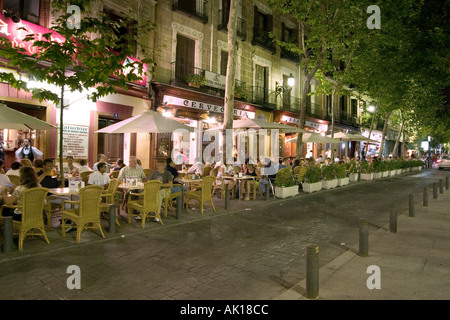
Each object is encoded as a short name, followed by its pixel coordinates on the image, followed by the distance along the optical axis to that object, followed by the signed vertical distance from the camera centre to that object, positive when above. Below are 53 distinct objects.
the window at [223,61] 18.23 +6.20
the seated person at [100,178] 7.14 -0.34
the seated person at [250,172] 11.02 -0.23
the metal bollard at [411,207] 8.55 -1.09
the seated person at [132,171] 8.07 -0.19
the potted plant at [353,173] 18.24 -0.39
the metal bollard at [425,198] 10.34 -1.01
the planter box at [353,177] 18.30 -0.60
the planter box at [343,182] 15.79 -0.78
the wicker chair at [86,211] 5.64 -0.91
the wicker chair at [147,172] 10.10 -0.26
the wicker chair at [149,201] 6.76 -0.82
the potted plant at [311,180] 13.15 -0.59
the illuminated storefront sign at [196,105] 14.85 +3.15
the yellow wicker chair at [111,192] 6.89 -0.65
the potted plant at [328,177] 14.53 -0.51
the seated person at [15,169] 7.37 -0.17
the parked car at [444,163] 32.49 +0.56
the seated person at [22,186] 5.43 -0.43
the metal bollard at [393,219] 6.81 -1.15
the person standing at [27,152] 9.73 +0.33
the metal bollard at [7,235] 4.94 -1.18
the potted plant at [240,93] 18.12 +4.32
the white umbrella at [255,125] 11.66 +1.58
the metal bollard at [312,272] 3.61 -1.25
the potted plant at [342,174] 15.73 -0.39
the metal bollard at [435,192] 11.96 -0.93
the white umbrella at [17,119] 6.41 +0.95
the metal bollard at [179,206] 7.76 -1.06
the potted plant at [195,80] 15.59 +4.33
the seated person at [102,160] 9.15 +0.11
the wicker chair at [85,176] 8.40 -0.35
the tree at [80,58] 6.59 +2.33
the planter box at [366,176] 19.20 -0.56
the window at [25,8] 9.79 +5.08
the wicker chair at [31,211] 5.14 -0.84
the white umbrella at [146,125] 8.76 +1.15
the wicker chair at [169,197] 7.86 -0.86
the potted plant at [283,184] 11.26 -0.67
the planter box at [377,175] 20.52 -0.53
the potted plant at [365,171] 19.22 -0.25
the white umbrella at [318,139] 18.00 +1.62
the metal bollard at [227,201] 9.12 -1.07
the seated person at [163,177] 7.68 -0.32
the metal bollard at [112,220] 6.30 -1.16
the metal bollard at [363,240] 5.14 -1.24
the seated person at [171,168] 8.52 -0.10
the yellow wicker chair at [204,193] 8.31 -0.79
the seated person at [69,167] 9.50 -0.13
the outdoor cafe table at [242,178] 10.32 -0.45
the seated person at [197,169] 11.65 -0.16
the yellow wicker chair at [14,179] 7.13 -0.39
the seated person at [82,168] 8.98 -0.15
